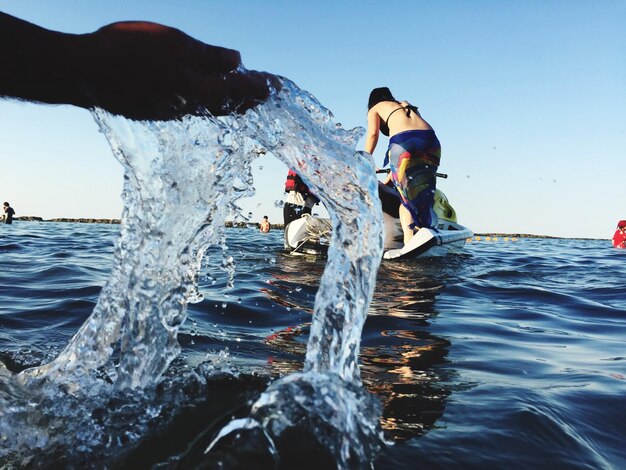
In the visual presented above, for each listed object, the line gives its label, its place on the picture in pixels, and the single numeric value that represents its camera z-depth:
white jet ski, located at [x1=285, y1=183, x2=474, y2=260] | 7.30
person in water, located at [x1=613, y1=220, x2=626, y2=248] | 13.16
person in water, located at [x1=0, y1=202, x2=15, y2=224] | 18.17
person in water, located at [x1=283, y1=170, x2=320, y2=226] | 8.26
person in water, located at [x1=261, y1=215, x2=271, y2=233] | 17.50
